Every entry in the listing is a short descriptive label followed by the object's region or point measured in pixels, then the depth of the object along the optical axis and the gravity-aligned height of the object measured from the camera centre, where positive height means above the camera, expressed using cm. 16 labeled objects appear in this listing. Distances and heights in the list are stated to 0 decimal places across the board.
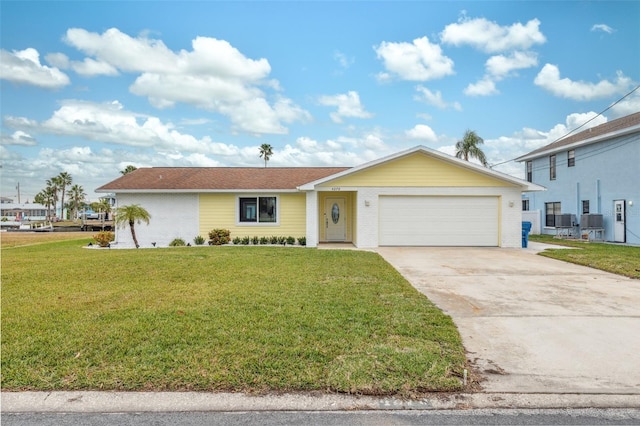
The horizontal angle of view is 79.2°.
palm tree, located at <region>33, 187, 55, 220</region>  7969 +475
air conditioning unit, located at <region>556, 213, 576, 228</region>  2084 -12
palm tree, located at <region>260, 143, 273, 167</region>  4137 +736
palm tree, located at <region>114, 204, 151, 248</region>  1647 +15
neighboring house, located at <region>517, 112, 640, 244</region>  1805 +197
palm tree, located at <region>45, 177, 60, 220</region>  7719 +668
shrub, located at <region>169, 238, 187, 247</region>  1738 -106
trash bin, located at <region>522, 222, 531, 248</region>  1603 -67
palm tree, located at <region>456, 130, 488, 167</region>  3108 +581
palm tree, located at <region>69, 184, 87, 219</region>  7919 +496
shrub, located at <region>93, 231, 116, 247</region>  1750 -86
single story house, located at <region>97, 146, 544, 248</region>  1598 +66
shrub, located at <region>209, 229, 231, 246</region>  1717 -78
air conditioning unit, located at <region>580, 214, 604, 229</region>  1939 -12
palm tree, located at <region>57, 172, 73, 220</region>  7644 +788
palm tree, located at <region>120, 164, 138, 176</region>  4752 +637
